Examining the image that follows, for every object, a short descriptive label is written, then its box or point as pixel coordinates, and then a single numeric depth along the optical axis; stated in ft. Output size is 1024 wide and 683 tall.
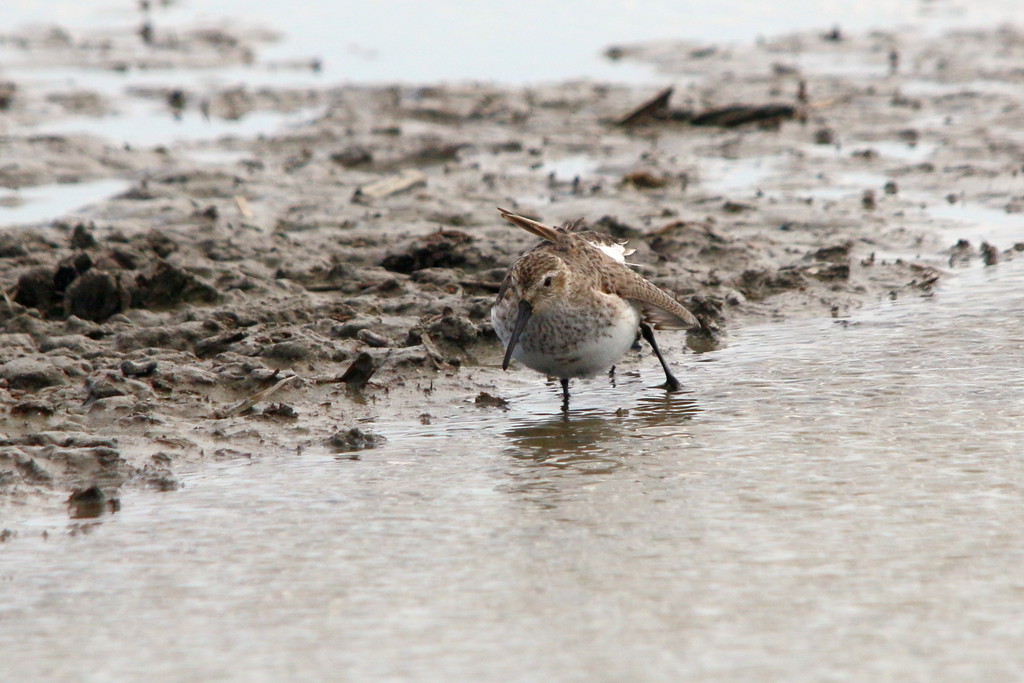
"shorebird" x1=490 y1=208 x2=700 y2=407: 44.45
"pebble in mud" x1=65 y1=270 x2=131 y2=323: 54.44
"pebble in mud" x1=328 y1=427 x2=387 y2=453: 41.52
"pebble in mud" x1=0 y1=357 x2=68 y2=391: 47.06
